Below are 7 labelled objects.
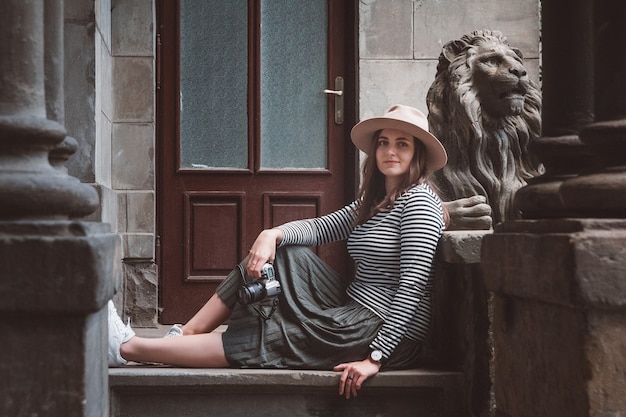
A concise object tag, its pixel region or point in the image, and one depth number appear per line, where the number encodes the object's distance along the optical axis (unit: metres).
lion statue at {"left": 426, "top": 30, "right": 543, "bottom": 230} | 3.31
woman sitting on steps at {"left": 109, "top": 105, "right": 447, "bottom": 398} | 3.00
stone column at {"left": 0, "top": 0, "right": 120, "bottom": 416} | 1.85
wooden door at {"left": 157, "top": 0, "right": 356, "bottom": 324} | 5.20
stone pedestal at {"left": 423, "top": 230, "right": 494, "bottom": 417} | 2.96
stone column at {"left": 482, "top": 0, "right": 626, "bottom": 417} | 1.91
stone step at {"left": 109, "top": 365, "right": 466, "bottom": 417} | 3.00
